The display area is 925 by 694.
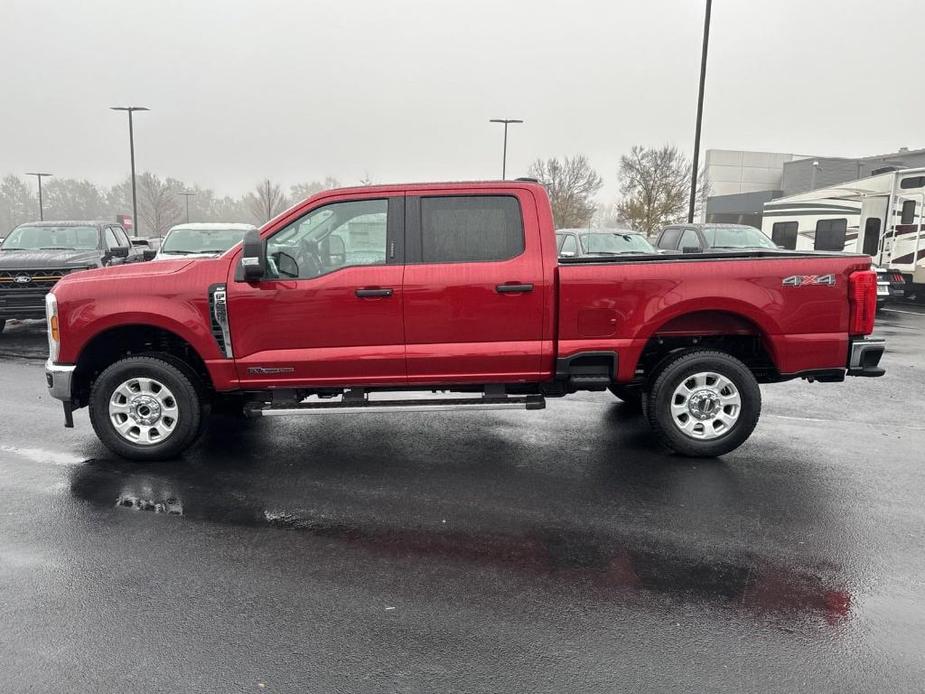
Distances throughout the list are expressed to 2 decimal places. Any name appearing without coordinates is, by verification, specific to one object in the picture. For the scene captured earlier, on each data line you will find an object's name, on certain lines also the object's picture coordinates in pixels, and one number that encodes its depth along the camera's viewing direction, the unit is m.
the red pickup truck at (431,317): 5.31
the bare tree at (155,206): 66.81
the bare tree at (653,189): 33.78
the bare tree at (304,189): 94.75
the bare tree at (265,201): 67.61
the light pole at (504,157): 37.52
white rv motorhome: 17.02
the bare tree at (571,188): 41.08
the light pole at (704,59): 19.98
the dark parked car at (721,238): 15.41
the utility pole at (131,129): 35.59
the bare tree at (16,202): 104.43
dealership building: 52.00
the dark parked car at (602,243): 15.68
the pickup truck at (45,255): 11.49
